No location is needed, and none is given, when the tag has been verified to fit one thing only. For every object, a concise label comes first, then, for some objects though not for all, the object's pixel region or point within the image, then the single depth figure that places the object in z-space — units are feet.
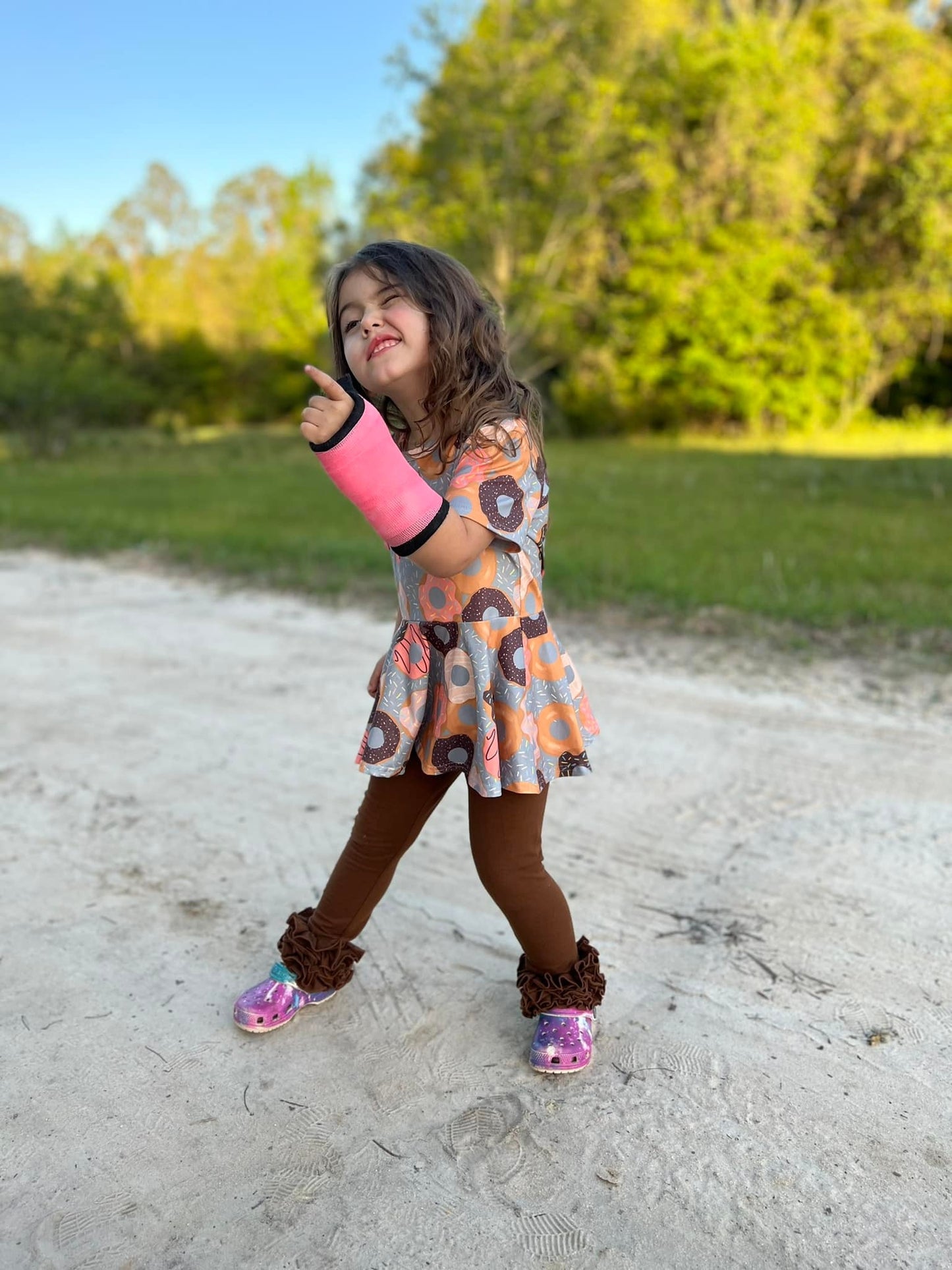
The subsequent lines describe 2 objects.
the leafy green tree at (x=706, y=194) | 56.08
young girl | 5.64
